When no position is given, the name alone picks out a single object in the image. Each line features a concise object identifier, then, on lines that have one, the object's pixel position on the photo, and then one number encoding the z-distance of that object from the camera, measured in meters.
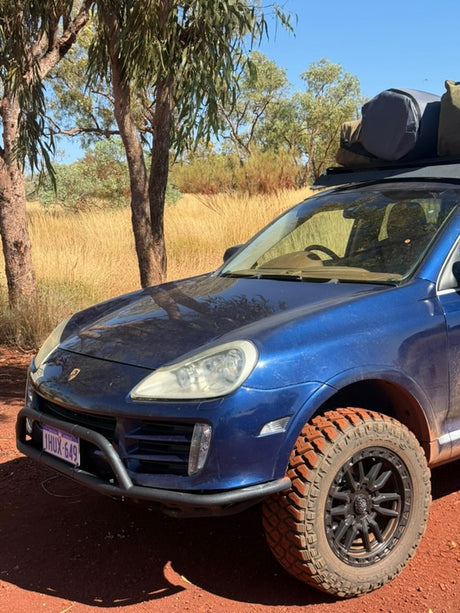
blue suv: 2.62
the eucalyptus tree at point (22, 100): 6.14
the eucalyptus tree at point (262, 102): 37.97
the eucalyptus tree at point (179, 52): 5.75
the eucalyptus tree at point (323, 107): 34.69
